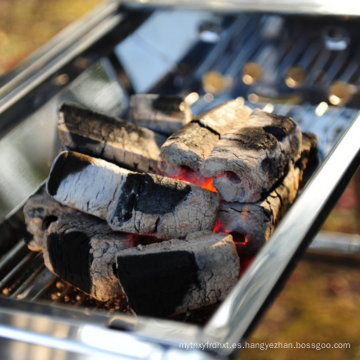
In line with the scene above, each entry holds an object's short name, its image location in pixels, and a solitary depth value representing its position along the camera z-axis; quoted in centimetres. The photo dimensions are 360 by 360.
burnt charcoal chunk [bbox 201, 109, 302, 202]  74
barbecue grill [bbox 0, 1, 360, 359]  64
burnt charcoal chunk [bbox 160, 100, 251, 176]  77
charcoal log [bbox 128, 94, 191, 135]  85
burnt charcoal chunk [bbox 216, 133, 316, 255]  75
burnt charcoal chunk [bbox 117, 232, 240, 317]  71
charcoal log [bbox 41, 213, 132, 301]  73
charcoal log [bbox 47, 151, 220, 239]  74
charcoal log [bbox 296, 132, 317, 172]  82
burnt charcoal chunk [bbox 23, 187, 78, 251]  78
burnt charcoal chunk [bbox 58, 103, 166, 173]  79
